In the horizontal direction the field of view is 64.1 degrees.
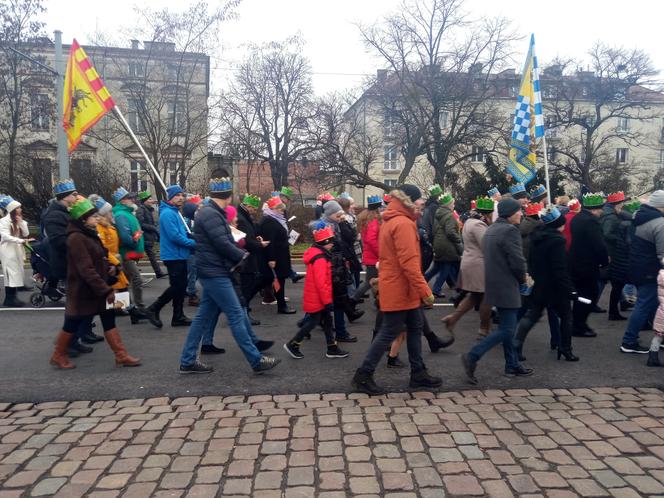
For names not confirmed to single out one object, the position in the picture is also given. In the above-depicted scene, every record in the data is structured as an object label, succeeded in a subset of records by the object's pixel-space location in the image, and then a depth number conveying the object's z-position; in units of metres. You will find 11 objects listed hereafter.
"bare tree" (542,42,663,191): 31.56
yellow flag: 9.50
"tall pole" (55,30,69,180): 13.62
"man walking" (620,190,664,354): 5.67
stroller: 8.49
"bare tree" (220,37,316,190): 31.69
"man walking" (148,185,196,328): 6.77
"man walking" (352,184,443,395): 4.42
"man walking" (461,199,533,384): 4.84
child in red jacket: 5.50
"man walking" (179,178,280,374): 4.94
